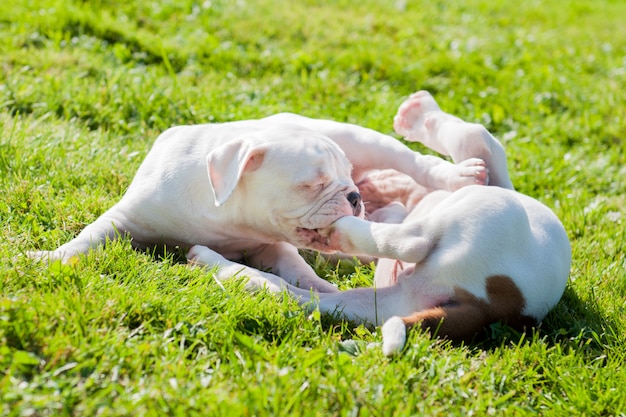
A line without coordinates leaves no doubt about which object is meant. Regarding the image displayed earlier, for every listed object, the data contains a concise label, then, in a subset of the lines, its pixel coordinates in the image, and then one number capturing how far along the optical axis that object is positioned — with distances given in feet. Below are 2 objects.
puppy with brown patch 11.23
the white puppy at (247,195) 12.30
